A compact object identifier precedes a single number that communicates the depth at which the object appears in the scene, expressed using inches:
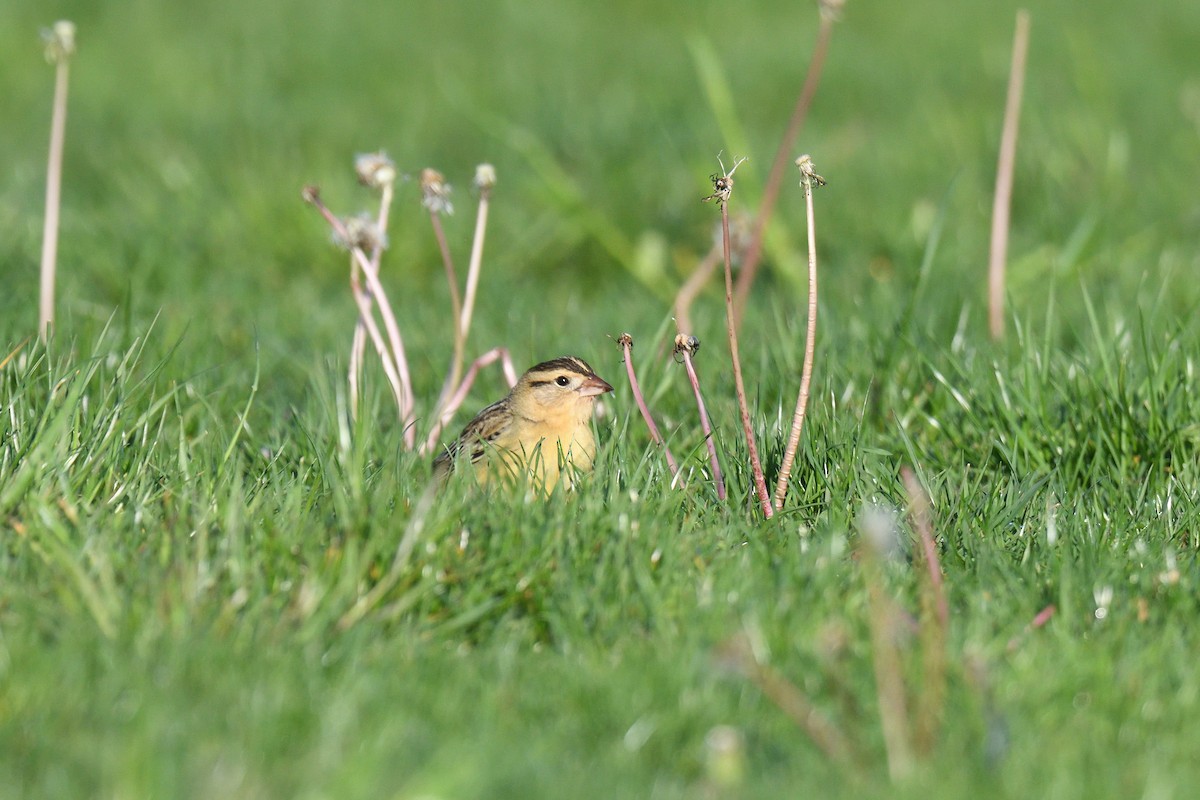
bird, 362.0
